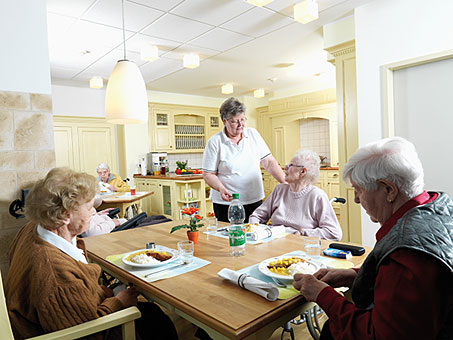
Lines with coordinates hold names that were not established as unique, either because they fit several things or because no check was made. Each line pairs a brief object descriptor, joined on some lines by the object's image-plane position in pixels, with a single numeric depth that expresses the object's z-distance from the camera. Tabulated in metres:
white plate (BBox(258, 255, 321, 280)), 1.19
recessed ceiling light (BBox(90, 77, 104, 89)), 5.29
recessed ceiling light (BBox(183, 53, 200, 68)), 4.40
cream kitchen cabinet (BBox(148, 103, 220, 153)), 6.70
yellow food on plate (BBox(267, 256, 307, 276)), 1.25
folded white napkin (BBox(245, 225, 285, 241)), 1.80
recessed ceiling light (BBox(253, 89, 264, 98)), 6.66
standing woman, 2.61
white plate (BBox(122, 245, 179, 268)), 1.40
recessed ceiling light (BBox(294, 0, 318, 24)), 2.99
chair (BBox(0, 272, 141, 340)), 0.90
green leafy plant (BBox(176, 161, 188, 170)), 6.21
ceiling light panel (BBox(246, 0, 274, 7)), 2.73
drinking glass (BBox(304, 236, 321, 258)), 1.43
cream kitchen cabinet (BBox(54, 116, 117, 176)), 5.90
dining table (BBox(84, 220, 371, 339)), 0.97
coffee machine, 6.34
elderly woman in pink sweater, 2.05
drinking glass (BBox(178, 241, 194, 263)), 1.47
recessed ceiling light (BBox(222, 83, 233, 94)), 6.20
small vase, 1.73
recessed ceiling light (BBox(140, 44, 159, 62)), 4.06
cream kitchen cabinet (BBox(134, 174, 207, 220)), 5.33
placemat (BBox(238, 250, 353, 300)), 1.13
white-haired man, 0.78
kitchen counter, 5.23
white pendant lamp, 2.17
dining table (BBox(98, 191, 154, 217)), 4.11
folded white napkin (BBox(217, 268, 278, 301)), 1.07
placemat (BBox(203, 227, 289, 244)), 1.79
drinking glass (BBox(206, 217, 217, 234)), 2.10
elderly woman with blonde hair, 1.06
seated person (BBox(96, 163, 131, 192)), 5.27
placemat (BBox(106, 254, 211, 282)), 1.32
